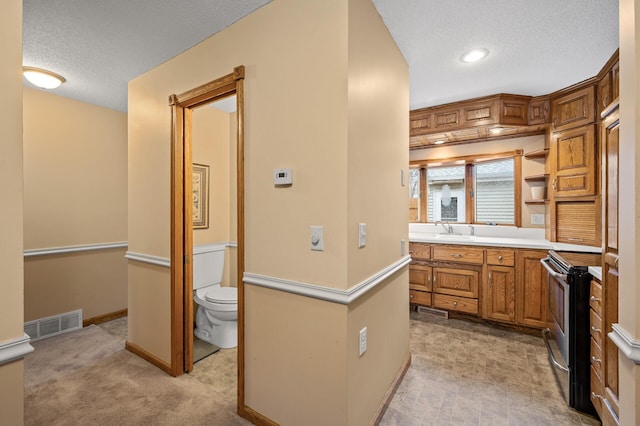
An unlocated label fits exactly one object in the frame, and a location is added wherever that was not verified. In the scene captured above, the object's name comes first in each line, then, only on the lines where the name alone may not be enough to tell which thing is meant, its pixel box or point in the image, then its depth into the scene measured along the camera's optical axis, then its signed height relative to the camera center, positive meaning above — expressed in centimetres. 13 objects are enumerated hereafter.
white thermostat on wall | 149 +19
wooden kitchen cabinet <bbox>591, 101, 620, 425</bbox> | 134 -33
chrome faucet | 368 -18
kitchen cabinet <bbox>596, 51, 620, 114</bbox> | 214 +102
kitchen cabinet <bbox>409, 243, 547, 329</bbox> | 278 -75
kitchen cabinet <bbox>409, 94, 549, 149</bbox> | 291 +99
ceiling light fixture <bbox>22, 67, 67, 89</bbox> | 230 +113
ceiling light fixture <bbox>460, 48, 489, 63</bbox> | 209 +118
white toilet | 246 -77
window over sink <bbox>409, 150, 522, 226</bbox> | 341 +29
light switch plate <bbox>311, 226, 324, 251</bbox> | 141 -13
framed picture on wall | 296 +18
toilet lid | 247 -75
